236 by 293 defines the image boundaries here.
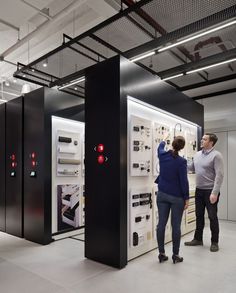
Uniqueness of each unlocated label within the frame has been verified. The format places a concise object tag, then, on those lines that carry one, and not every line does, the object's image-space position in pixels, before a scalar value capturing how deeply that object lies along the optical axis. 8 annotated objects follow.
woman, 3.30
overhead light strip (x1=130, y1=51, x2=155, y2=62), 3.93
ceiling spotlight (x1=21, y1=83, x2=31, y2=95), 6.54
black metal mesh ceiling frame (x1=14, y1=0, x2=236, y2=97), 3.32
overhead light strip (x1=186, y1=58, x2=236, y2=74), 4.29
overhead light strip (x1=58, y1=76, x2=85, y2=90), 5.00
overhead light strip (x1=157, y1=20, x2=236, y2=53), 3.13
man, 3.92
